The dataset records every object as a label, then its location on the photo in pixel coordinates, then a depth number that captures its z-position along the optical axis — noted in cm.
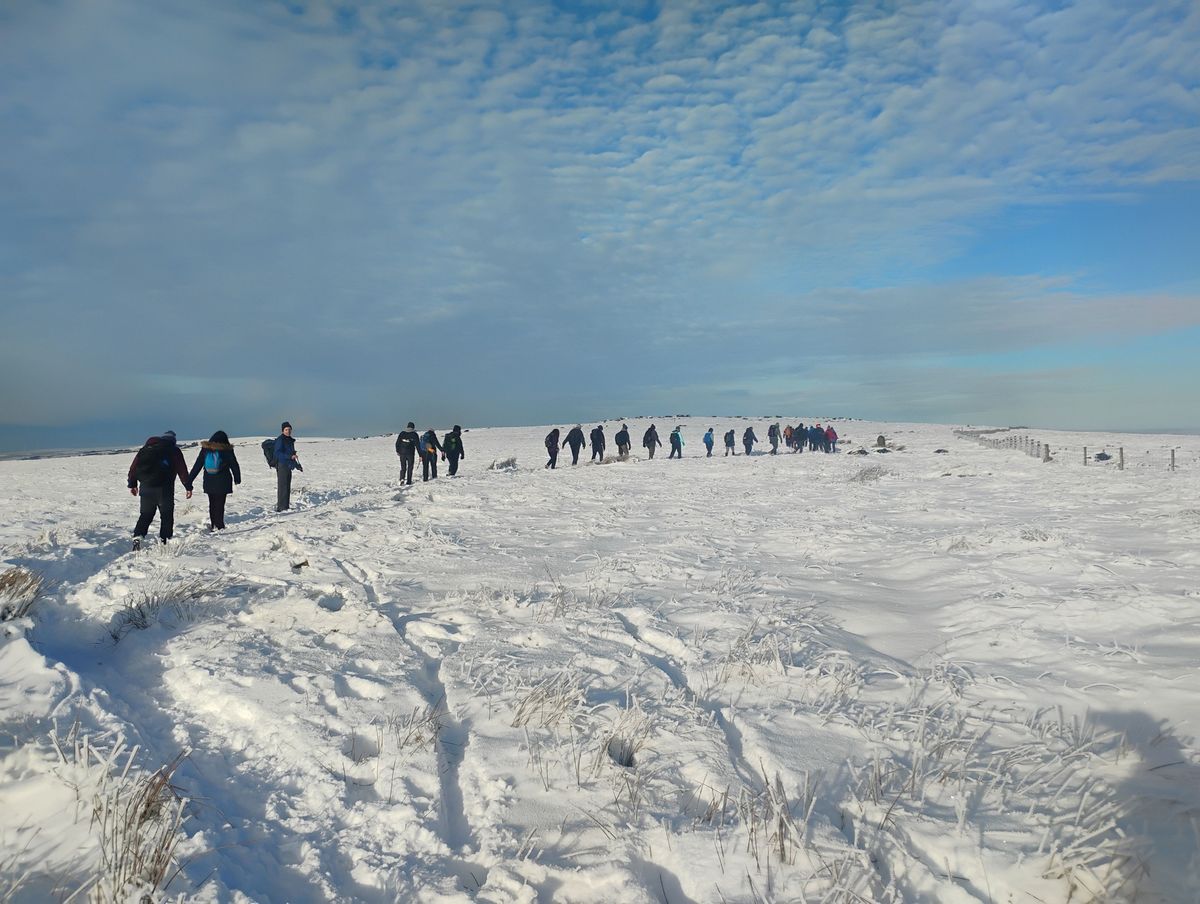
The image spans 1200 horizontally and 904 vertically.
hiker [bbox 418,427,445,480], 1925
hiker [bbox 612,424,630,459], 3059
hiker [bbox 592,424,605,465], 2863
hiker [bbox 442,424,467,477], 2080
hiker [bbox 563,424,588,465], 2670
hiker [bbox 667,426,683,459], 3289
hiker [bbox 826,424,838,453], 3978
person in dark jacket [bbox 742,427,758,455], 3547
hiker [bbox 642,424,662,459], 3185
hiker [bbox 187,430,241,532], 1090
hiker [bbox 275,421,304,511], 1309
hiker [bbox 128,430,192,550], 962
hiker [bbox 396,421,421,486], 1833
